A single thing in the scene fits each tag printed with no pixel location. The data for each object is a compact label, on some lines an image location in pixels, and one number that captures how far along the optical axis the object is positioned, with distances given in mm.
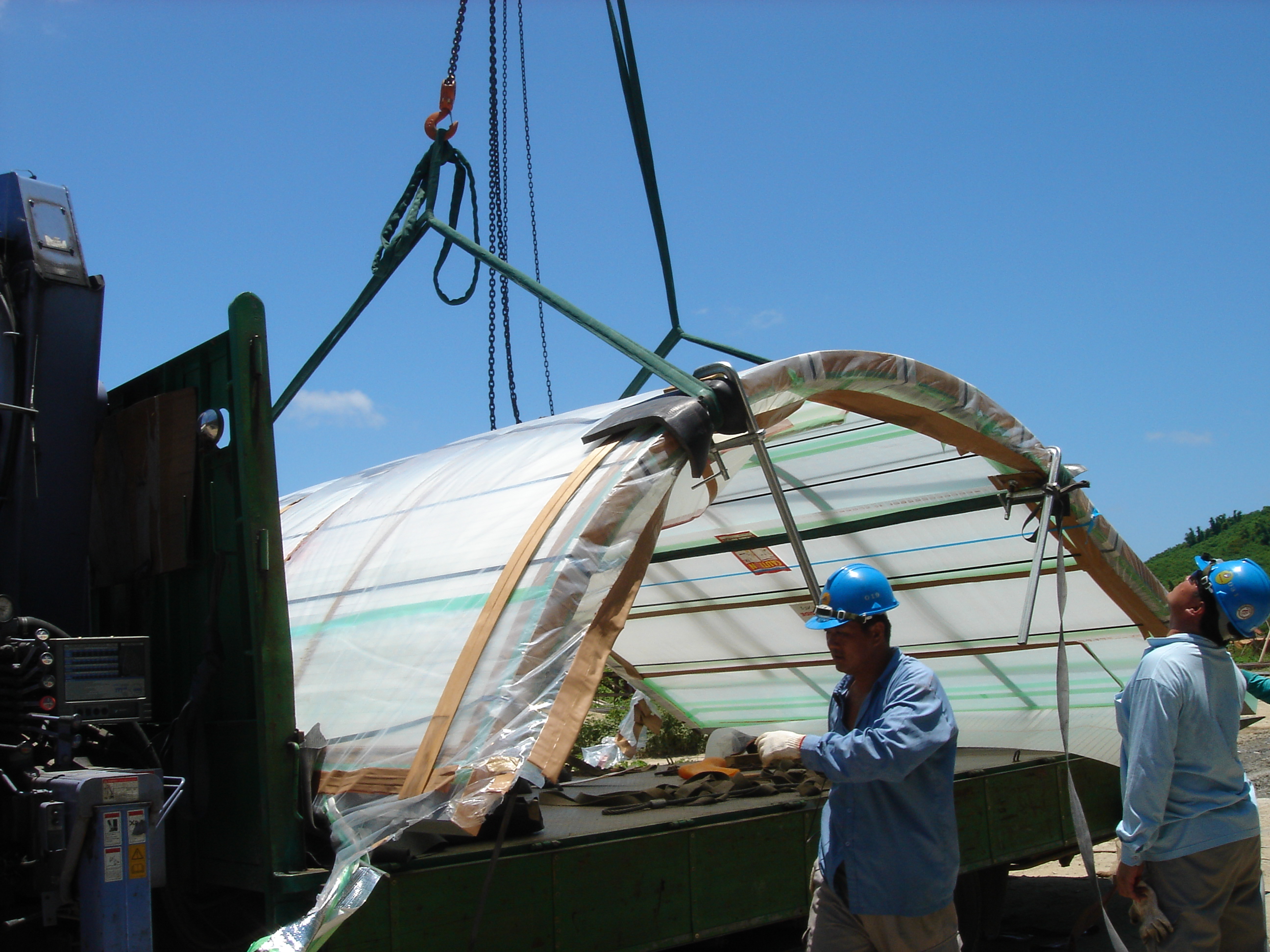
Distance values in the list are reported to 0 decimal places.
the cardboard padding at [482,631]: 4137
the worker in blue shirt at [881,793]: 3598
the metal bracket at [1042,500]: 6504
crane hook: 6469
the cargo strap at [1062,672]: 5871
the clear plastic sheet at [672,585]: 4270
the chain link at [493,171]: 7711
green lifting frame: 5230
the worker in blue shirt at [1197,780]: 3896
